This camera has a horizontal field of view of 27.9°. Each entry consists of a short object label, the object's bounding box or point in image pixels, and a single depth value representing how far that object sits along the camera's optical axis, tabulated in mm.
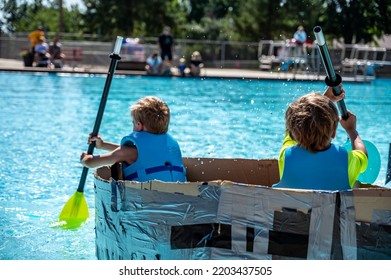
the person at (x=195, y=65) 21359
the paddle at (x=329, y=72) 4219
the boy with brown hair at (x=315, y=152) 3654
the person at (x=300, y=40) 21781
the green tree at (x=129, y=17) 37062
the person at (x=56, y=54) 23312
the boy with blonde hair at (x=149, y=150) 4316
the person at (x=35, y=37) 24578
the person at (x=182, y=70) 21856
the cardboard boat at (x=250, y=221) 3469
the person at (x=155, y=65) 22438
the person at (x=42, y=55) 23578
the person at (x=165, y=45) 23516
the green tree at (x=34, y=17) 37219
